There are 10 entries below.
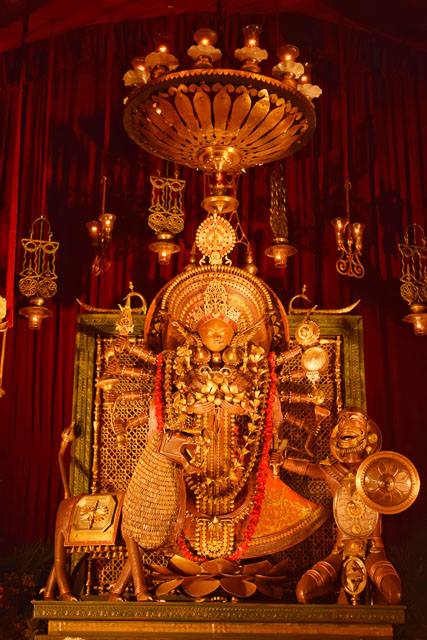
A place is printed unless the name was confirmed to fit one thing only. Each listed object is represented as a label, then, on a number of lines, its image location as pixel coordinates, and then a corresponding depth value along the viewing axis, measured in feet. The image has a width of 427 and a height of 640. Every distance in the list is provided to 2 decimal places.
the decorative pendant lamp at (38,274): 17.38
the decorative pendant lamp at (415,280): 17.48
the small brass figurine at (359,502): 14.30
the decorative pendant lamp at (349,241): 17.78
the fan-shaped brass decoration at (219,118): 13.91
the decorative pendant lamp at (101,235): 17.72
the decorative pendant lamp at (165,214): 17.78
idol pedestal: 13.96
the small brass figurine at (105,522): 14.90
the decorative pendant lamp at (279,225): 17.57
